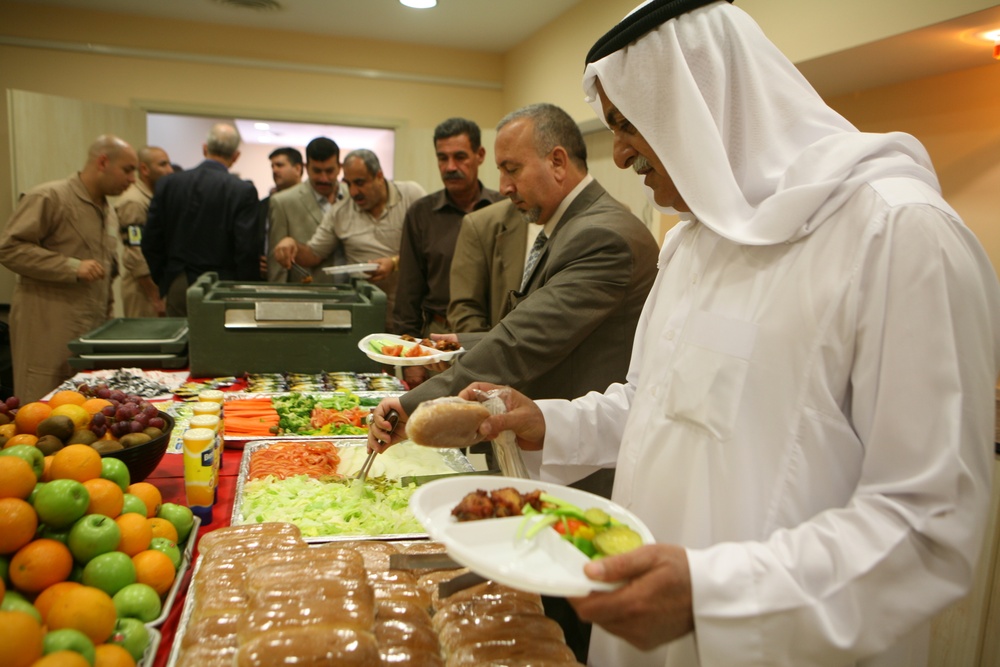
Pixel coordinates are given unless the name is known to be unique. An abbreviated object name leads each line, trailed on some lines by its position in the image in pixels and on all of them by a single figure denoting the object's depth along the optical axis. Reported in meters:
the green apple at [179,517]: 1.52
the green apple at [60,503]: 1.23
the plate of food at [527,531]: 0.90
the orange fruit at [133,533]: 1.32
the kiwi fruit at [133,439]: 1.72
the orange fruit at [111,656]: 1.05
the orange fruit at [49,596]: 1.11
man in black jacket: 4.93
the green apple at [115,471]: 1.46
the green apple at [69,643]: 1.00
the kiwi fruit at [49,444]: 1.53
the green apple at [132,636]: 1.12
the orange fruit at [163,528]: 1.43
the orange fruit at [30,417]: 1.65
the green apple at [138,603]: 1.20
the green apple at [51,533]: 1.26
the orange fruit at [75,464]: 1.35
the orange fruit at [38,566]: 1.15
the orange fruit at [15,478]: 1.21
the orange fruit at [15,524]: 1.16
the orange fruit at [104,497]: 1.32
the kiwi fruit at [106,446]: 1.64
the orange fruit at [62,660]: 0.94
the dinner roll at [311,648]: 0.95
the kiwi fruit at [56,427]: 1.61
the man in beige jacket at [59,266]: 4.27
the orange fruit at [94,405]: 1.82
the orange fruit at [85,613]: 1.07
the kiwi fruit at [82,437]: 1.63
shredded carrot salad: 2.03
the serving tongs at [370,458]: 1.83
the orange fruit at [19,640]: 0.93
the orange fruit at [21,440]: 1.52
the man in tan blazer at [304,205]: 5.24
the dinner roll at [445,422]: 1.36
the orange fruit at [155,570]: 1.28
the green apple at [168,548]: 1.38
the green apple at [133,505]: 1.41
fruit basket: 1.68
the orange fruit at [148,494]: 1.51
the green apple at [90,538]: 1.24
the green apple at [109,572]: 1.22
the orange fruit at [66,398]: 1.82
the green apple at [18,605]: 1.08
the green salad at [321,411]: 2.48
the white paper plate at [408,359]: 2.52
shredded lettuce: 1.70
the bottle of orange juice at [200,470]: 1.69
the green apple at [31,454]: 1.33
